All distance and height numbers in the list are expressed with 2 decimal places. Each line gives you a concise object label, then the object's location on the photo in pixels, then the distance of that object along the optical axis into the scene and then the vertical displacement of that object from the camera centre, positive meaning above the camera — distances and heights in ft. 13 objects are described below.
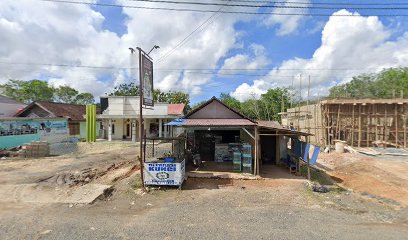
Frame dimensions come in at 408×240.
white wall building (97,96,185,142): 86.79 +1.73
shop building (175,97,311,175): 42.06 -4.98
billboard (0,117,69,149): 64.59 -3.51
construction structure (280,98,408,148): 69.15 -1.10
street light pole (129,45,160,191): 32.40 +4.11
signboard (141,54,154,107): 33.55 +5.67
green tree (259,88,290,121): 148.25 +10.55
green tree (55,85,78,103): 186.91 +20.40
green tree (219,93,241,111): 171.12 +12.99
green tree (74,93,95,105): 204.05 +18.00
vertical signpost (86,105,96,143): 84.58 -1.13
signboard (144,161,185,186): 33.06 -7.67
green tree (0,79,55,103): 151.64 +19.35
